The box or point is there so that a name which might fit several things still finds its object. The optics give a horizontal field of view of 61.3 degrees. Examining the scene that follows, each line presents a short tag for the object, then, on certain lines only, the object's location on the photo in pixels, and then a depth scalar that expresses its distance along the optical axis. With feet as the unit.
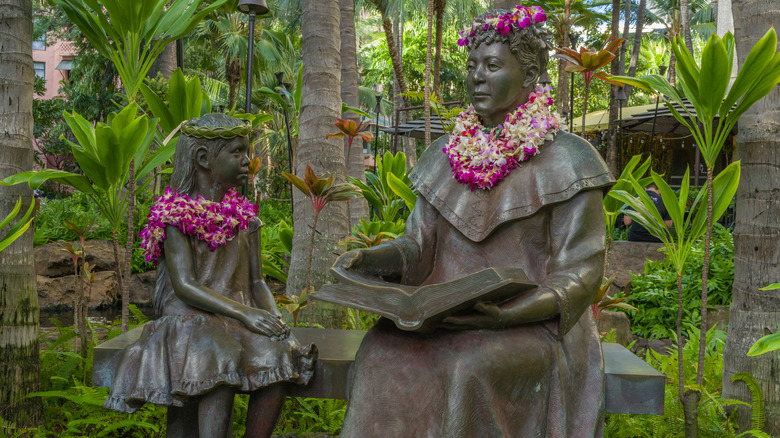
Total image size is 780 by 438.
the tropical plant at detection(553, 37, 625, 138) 13.28
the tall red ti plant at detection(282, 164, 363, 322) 13.30
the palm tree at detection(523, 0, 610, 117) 23.36
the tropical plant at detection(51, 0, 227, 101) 10.85
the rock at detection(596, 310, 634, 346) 19.20
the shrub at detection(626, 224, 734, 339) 21.03
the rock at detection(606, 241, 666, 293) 25.03
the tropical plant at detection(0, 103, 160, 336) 10.38
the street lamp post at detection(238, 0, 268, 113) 14.70
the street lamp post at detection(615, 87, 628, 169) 34.34
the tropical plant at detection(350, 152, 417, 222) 19.60
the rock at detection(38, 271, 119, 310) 28.35
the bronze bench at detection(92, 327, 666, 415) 7.76
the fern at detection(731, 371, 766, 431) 10.84
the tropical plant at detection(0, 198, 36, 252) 8.13
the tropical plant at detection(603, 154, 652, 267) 13.35
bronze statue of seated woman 6.42
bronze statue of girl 7.45
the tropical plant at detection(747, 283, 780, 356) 7.04
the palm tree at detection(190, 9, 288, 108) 54.95
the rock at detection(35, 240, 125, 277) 28.86
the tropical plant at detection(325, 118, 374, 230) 15.05
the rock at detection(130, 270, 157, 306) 30.01
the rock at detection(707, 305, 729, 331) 19.91
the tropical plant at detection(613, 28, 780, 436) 9.60
